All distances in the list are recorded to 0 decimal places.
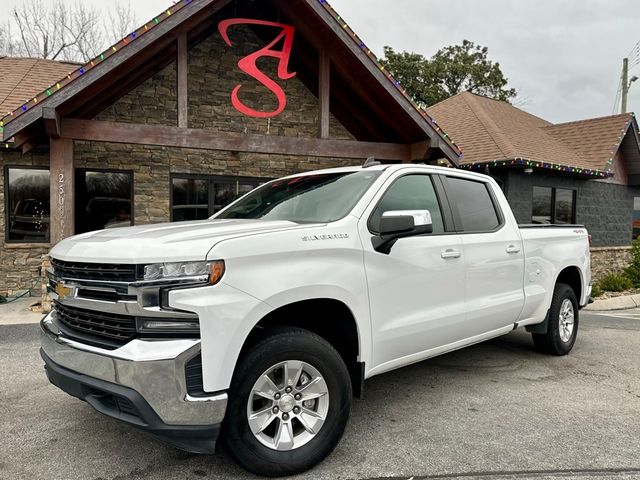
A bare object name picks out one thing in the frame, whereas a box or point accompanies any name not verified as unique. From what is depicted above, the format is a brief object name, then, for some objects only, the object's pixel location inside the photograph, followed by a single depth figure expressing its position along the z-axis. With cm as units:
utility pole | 2422
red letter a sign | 908
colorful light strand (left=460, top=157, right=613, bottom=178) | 1166
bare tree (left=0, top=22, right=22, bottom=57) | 2536
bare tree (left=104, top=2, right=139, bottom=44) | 2525
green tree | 3020
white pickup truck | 248
